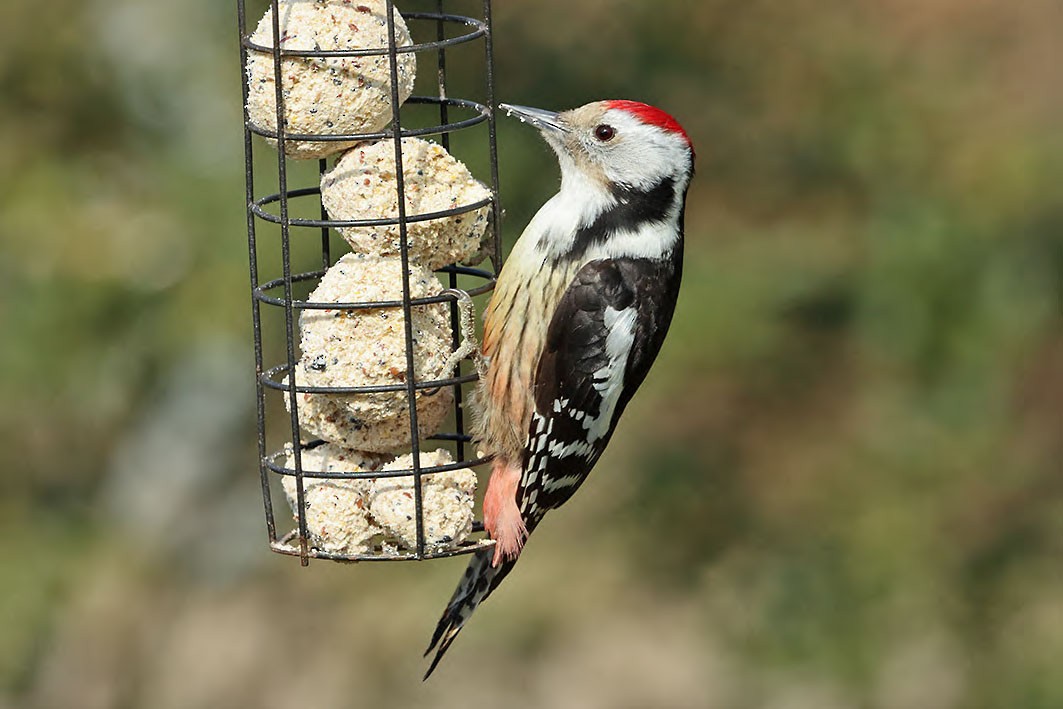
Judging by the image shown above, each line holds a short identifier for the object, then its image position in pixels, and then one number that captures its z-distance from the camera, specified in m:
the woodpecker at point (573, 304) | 7.75
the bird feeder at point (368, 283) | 6.82
